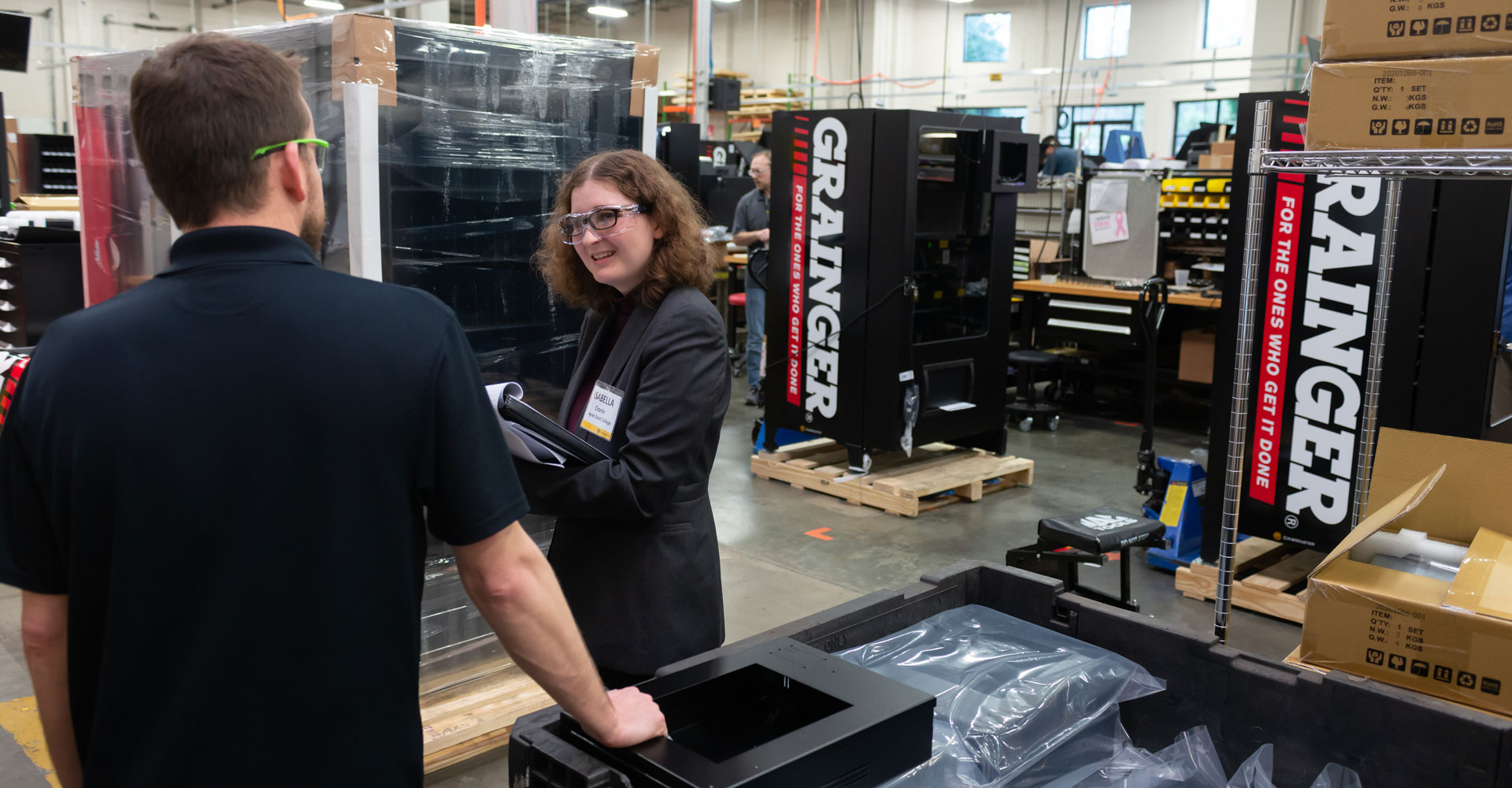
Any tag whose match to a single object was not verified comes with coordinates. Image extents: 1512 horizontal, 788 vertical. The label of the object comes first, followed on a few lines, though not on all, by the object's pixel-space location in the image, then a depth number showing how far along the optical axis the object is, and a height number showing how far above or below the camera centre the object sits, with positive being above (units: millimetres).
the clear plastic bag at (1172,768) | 1433 -724
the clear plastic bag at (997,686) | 1370 -640
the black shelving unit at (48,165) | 6672 +257
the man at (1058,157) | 8367 +597
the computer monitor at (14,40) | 5633 +869
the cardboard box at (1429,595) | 1468 -513
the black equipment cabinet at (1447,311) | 3367 -224
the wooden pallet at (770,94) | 15469 +1903
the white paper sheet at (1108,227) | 7070 +41
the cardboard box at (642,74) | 2908 +400
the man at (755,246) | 7055 -145
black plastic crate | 1273 -613
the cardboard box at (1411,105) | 1584 +211
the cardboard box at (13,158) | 7391 +334
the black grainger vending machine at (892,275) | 5004 -234
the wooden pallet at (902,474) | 5098 -1230
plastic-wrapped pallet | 2449 +180
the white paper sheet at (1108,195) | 7012 +255
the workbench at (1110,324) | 6672 -590
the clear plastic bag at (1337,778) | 1371 -691
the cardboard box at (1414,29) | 1589 +328
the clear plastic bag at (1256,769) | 1419 -707
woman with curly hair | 1733 -355
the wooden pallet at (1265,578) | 3775 -1251
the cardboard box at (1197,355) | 6551 -739
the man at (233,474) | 945 -239
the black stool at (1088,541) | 2654 -786
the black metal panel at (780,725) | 1108 -568
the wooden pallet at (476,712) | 2641 -1275
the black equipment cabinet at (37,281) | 3715 -264
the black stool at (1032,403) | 6832 -1138
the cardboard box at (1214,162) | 6664 +464
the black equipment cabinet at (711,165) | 6785 +444
